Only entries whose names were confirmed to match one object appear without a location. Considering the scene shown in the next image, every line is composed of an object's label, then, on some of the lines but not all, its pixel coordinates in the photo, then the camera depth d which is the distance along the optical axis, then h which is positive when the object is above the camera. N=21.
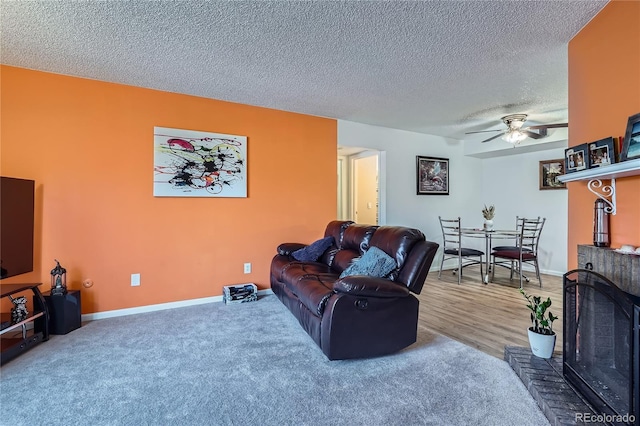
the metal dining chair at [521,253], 4.24 -0.53
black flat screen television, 2.40 -0.10
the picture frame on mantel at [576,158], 1.93 +0.38
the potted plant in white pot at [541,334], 2.00 -0.77
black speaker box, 2.67 -0.87
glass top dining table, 4.49 -0.28
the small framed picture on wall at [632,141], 1.55 +0.39
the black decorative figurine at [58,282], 2.72 -0.62
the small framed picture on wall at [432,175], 5.32 +0.72
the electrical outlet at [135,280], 3.24 -0.70
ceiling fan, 3.99 +1.15
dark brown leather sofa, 2.12 -0.65
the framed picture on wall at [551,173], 4.95 +0.72
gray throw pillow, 2.46 -0.41
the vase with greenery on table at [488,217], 4.84 -0.02
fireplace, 1.29 -0.66
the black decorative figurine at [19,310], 2.38 -0.77
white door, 5.95 +0.50
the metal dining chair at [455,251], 4.65 -0.56
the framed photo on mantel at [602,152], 1.72 +0.37
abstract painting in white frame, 3.34 +0.58
